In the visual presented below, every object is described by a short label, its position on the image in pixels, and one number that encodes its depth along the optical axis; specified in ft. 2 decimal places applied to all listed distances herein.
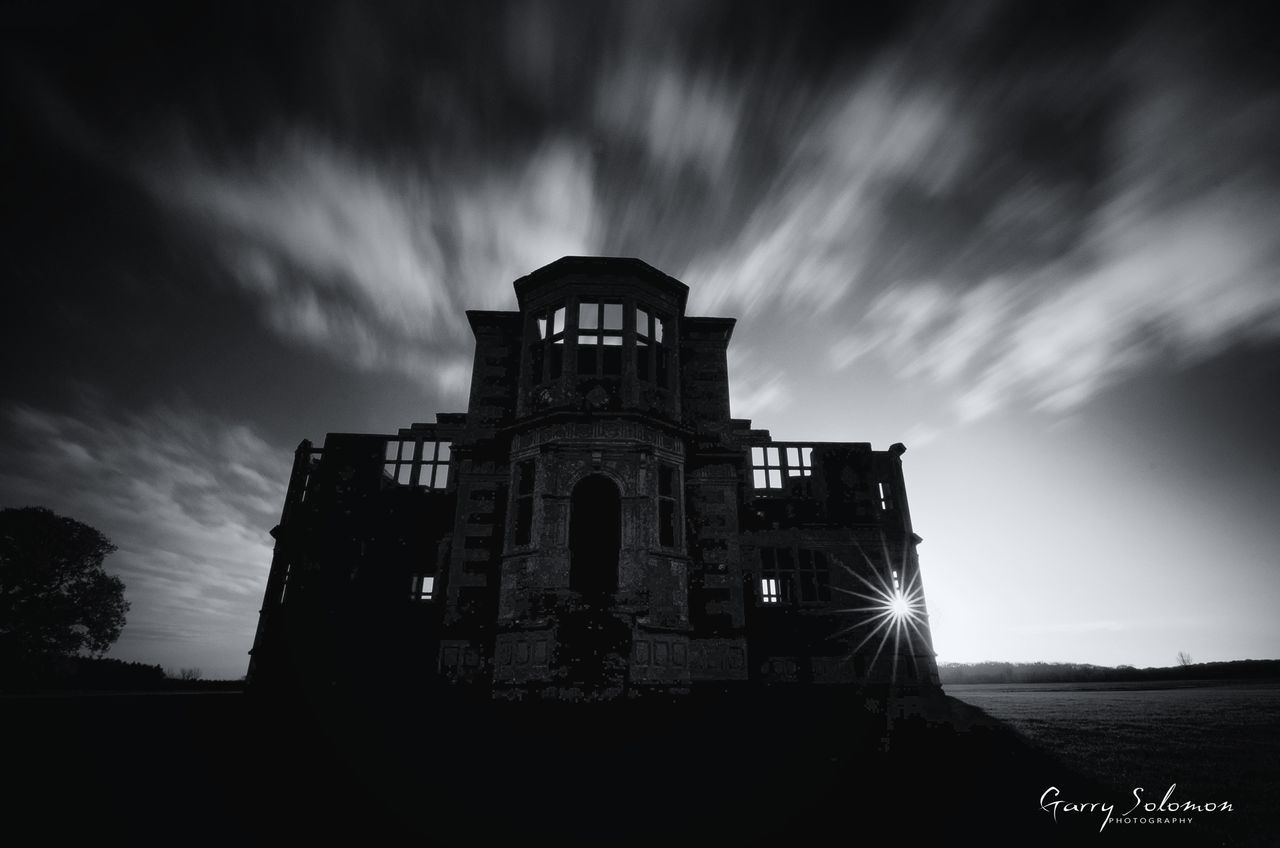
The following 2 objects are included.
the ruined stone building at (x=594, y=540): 42.93
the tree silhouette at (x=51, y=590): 90.53
